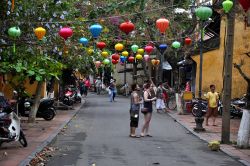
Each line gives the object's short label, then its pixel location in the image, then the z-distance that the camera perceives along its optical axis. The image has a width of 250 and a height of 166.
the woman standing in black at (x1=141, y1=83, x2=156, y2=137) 16.70
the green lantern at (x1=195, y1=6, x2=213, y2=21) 12.09
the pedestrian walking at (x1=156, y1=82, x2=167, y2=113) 28.09
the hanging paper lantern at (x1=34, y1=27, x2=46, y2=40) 12.58
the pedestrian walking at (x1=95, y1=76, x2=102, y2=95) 59.67
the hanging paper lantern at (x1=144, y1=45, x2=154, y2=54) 21.05
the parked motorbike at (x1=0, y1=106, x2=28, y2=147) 12.47
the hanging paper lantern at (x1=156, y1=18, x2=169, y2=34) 13.46
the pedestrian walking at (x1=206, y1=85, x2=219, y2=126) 20.57
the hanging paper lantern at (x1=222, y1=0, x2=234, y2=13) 11.61
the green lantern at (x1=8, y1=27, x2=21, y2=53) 11.90
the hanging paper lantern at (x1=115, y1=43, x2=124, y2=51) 18.62
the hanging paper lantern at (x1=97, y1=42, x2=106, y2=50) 17.82
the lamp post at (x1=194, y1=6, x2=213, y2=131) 12.11
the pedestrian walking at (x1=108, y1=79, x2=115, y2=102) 40.50
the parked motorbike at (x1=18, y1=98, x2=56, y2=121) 21.75
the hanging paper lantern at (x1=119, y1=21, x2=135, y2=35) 13.53
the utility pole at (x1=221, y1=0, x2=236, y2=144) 15.20
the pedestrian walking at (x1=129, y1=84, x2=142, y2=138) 16.47
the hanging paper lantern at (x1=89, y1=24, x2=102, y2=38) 13.54
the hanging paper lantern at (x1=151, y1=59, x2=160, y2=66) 33.16
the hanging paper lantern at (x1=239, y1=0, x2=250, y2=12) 9.00
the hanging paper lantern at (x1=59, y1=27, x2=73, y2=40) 13.35
